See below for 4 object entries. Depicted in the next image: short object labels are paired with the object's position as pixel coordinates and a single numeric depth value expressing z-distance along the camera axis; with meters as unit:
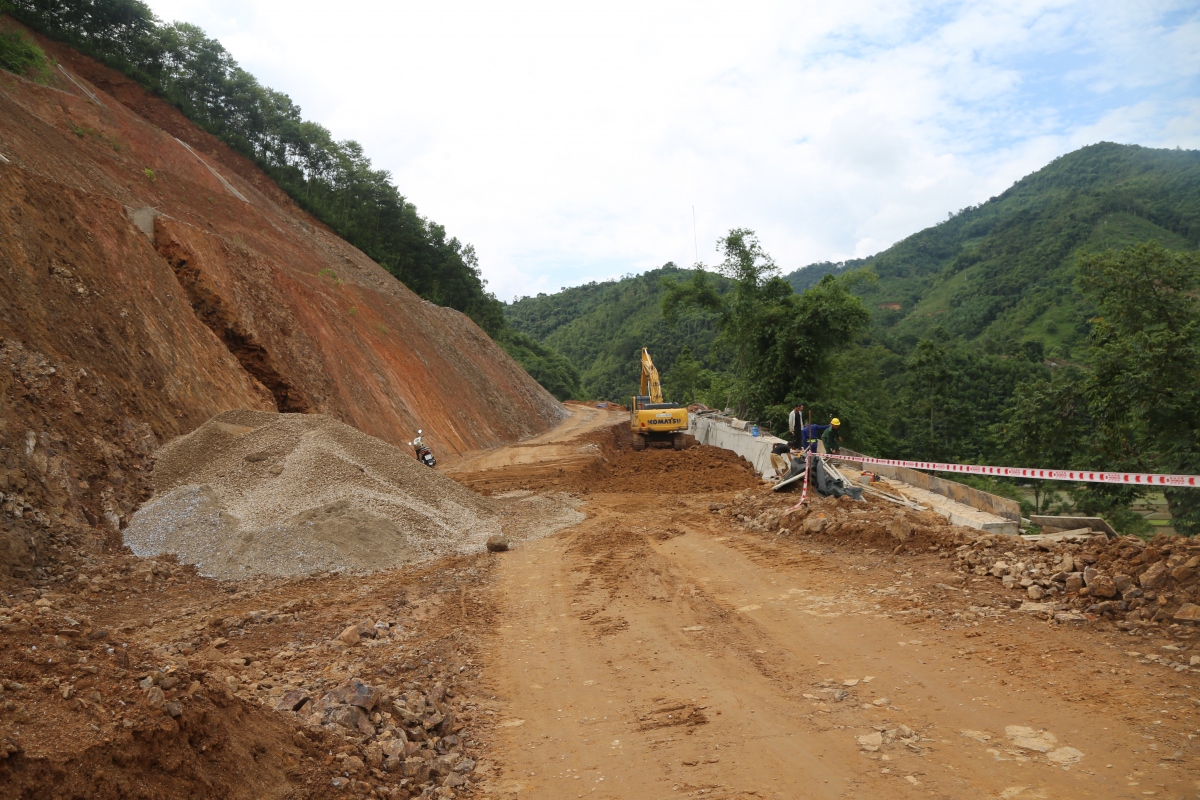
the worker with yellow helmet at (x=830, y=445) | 17.53
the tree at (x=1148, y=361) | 14.26
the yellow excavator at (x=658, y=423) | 25.17
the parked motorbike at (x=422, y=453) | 17.77
